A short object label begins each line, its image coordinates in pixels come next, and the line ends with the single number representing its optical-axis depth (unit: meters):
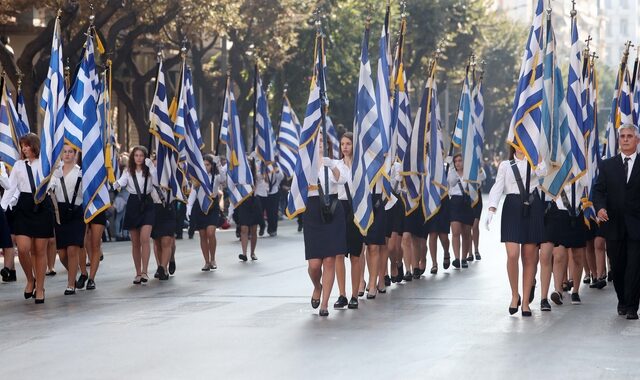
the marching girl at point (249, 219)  22.67
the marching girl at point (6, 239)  17.80
